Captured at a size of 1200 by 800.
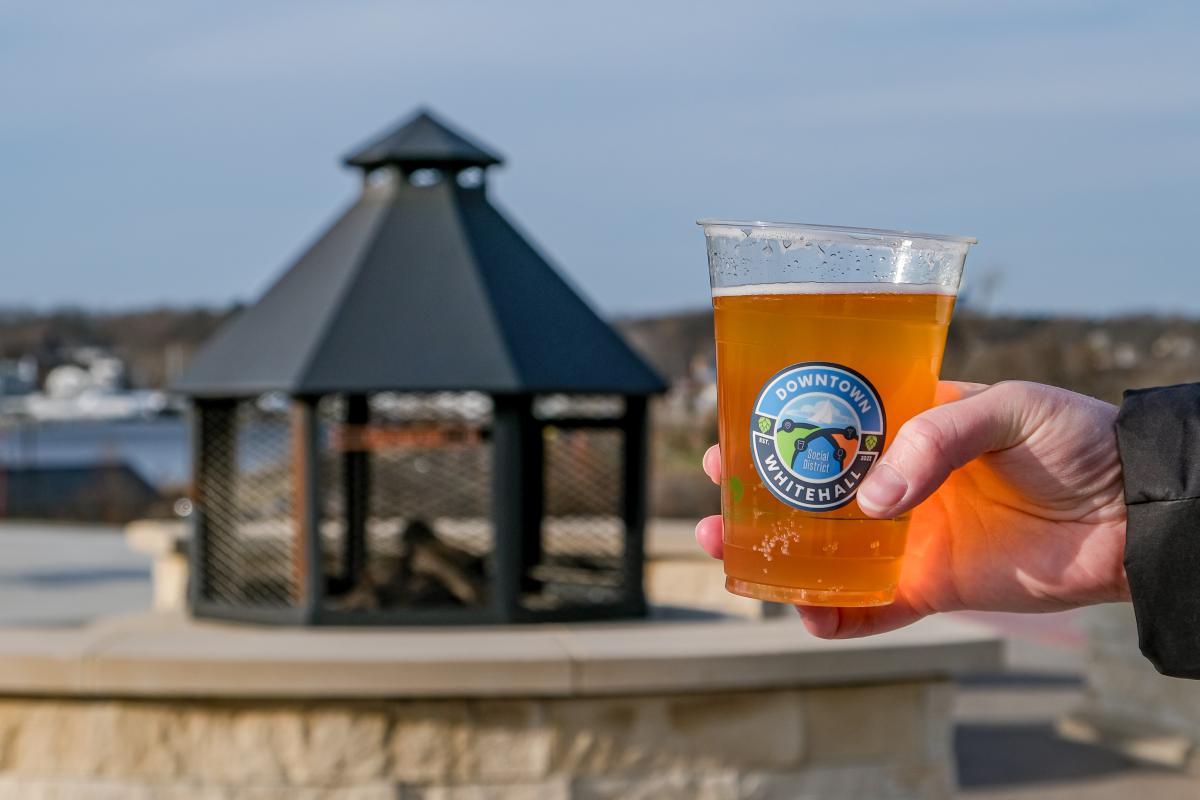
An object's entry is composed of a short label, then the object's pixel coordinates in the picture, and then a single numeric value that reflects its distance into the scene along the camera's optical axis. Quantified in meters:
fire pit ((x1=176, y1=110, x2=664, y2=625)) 5.02
